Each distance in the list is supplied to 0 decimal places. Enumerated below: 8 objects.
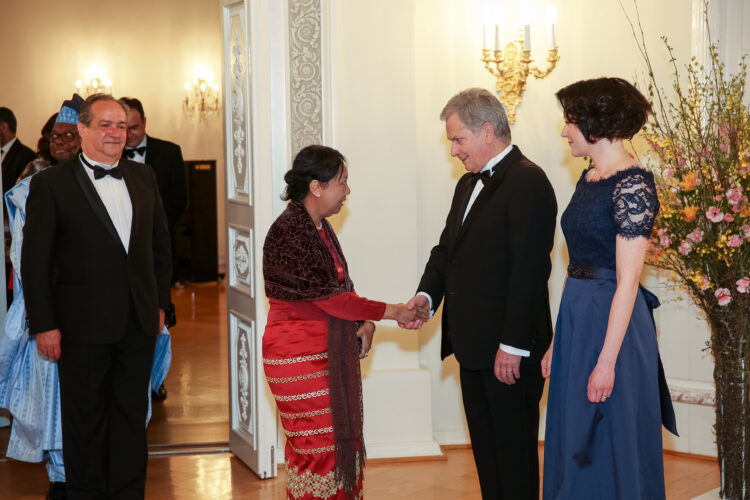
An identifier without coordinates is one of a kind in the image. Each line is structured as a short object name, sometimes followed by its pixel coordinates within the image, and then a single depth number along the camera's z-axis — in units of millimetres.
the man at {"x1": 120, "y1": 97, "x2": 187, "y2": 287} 6227
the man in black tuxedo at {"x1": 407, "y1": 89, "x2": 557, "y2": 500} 3166
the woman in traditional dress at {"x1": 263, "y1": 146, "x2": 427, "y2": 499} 3285
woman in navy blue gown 2840
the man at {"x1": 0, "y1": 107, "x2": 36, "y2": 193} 6500
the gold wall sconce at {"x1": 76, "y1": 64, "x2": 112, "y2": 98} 12984
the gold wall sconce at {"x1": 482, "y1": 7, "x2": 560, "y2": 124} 5176
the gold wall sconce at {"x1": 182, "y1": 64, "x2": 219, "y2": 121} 13484
